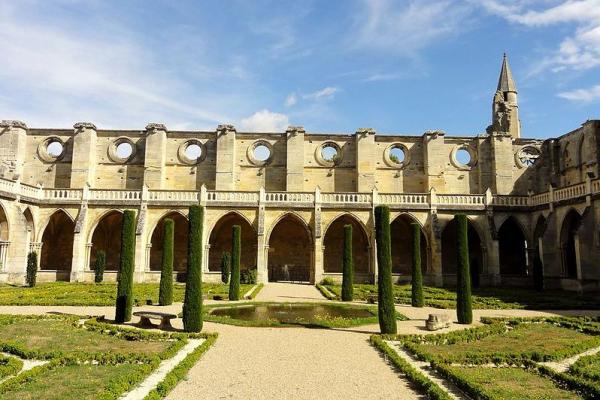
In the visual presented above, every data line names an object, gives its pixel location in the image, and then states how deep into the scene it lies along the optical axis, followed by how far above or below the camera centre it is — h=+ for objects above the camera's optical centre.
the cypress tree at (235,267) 21.27 -0.66
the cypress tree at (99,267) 28.56 -0.93
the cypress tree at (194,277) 13.23 -0.74
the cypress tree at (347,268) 21.50 -0.67
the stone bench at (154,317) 13.88 -2.05
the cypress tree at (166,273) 18.69 -0.84
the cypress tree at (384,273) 13.43 -0.58
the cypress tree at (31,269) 25.07 -0.95
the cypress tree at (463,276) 15.44 -0.73
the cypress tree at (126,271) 14.75 -0.64
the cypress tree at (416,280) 19.41 -1.08
